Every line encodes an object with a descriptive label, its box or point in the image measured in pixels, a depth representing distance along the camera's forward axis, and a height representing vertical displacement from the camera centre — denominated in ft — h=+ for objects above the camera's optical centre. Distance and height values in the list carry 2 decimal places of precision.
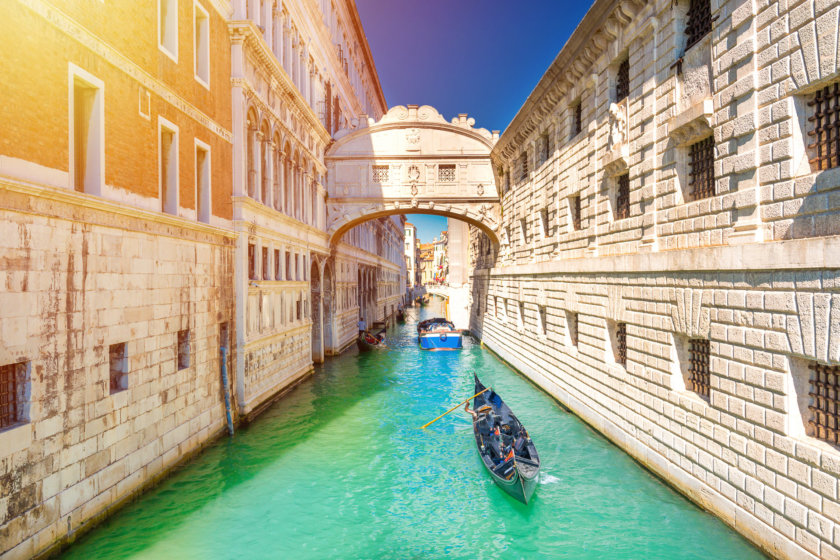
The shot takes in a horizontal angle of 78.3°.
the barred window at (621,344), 36.47 -4.61
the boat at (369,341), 81.82 -9.55
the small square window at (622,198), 36.11 +5.79
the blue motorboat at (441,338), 82.89 -9.07
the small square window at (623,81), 36.67 +14.33
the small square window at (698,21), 26.78 +13.76
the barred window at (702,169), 26.43 +5.77
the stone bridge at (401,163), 72.08 +16.87
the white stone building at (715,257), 19.24 +1.06
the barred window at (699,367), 26.78 -4.70
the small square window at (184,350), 32.79 -4.11
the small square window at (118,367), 25.54 -4.04
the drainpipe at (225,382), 37.93 -7.17
